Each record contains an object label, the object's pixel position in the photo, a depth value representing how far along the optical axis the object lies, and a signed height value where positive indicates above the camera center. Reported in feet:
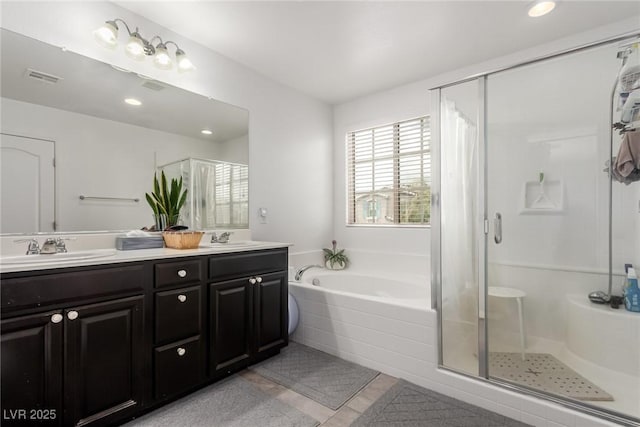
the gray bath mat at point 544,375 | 5.11 -3.26
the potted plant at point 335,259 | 10.93 -1.77
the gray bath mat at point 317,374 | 5.66 -3.63
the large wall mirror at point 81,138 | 4.93 +1.61
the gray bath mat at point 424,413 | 4.81 -3.60
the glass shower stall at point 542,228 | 5.71 -0.34
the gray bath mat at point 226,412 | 4.78 -3.58
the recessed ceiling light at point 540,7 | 5.89 +4.49
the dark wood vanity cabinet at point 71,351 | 3.61 -1.96
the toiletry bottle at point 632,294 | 5.97 -1.73
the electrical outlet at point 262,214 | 8.86 +0.00
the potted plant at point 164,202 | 6.54 +0.30
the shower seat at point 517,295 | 6.75 -2.12
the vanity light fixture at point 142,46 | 5.52 +3.64
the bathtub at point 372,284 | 8.87 -2.38
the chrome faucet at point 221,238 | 7.55 -0.64
